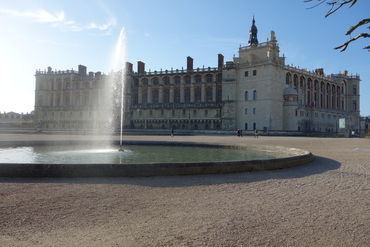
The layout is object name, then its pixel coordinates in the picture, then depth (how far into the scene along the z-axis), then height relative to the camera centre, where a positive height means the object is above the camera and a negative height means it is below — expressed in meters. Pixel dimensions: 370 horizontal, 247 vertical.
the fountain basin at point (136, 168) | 9.02 -1.24
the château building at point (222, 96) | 63.16 +8.01
